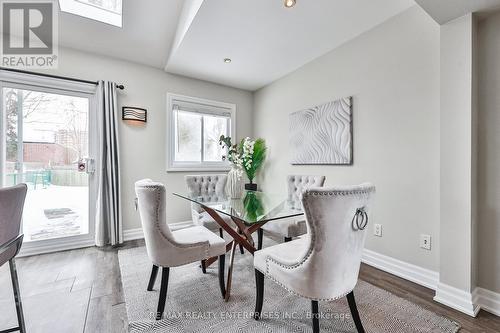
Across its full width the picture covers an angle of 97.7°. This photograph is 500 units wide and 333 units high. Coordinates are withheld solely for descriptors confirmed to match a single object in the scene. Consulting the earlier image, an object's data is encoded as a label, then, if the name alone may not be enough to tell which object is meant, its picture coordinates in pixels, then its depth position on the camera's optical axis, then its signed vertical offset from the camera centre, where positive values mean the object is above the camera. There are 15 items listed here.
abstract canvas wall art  2.58 +0.43
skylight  2.43 +1.82
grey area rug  1.44 -1.06
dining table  1.66 -0.37
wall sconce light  3.12 +0.77
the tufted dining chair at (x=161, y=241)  1.48 -0.54
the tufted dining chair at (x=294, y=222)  2.15 -0.56
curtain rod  2.51 +1.12
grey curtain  2.89 -0.07
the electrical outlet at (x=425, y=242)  1.95 -0.68
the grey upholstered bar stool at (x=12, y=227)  1.11 -0.33
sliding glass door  2.59 +0.10
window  3.56 +0.63
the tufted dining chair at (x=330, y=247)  1.08 -0.42
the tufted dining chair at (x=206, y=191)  2.35 -0.32
